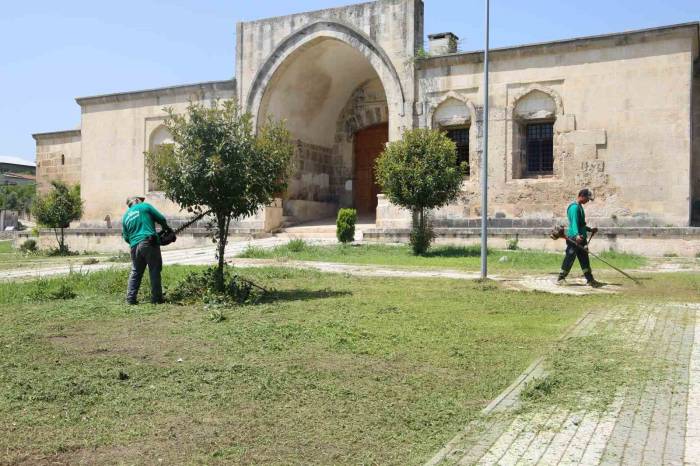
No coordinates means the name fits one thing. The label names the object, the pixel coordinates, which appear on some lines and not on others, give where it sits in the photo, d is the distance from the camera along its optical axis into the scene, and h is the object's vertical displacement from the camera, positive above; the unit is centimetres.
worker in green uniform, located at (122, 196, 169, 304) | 920 -42
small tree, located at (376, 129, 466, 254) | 1719 +106
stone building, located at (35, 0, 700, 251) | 1844 +325
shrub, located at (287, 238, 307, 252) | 1842 -81
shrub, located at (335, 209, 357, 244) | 2016 -27
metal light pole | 1213 +56
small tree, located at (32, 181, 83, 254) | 2261 +17
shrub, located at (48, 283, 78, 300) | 966 -112
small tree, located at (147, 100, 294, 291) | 962 +73
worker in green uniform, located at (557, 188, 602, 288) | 1135 -39
